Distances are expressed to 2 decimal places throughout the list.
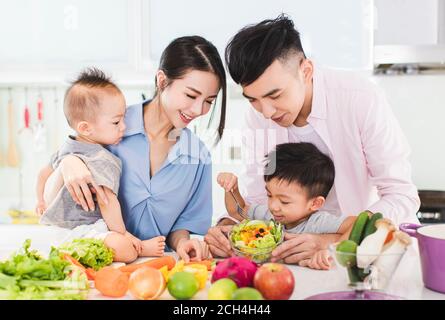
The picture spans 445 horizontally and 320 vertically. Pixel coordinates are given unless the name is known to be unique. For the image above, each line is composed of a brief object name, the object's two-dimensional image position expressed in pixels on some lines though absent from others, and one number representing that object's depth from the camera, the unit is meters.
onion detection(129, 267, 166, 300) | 1.10
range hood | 2.00
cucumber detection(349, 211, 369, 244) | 1.16
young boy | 1.50
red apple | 1.07
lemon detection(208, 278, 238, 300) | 1.05
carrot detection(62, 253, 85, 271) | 1.21
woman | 1.47
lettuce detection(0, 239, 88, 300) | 1.06
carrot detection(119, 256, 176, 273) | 1.29
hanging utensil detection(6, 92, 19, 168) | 2.01
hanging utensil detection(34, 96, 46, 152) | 2.01
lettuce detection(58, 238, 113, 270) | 1.28
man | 1.48
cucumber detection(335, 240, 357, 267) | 1.08
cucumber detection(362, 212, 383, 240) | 1.15
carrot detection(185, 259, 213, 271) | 1.31
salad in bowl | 1.38
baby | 1.46
